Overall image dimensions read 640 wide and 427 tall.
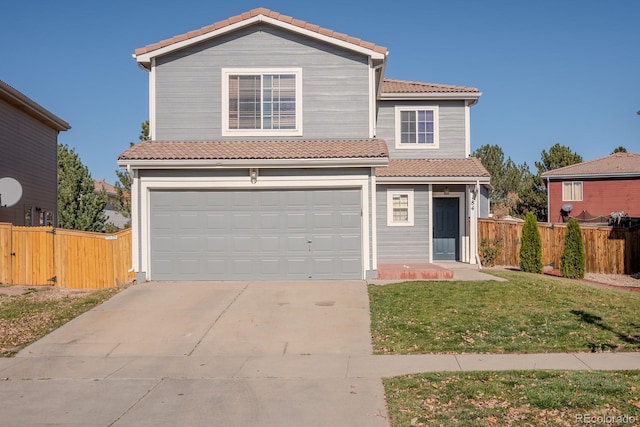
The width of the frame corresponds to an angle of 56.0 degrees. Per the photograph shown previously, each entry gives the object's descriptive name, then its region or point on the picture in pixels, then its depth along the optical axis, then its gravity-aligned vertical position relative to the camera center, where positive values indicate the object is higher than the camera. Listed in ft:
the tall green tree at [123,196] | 106.73 +3.61
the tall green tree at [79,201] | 87.15 +2.16
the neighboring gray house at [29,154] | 71.61 +8.11
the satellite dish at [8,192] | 57.57 +2.32
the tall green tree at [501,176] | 152.05 +10.02
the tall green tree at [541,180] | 128.67 +8.02
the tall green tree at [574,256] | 57.06 -3.90
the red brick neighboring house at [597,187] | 114.21 +5.45
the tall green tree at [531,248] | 57.57 -3.17
